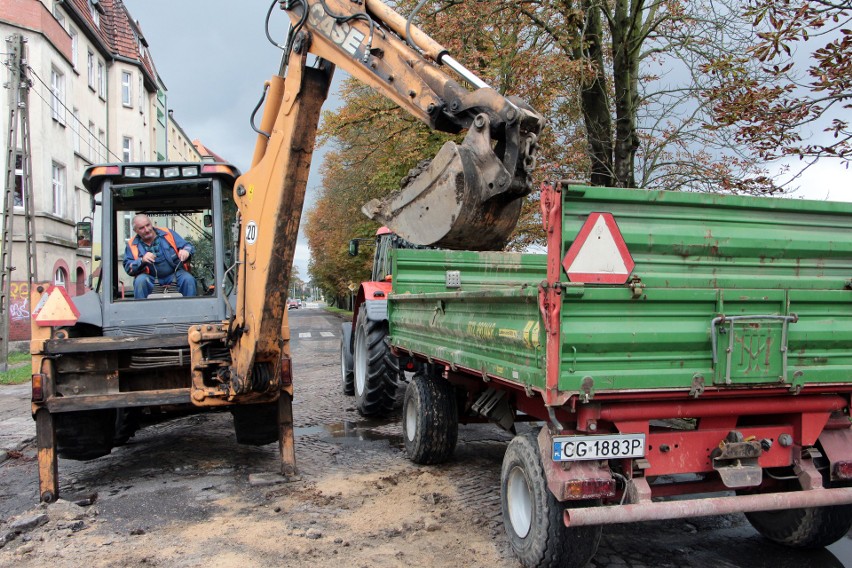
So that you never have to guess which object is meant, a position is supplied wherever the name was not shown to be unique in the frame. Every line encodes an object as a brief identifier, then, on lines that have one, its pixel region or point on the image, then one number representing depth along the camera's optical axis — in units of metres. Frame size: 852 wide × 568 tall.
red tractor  7.80
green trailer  3.26
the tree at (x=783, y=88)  5.71
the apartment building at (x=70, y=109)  18.81
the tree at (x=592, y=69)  9.78
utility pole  13.05
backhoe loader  3.43
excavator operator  5.87
